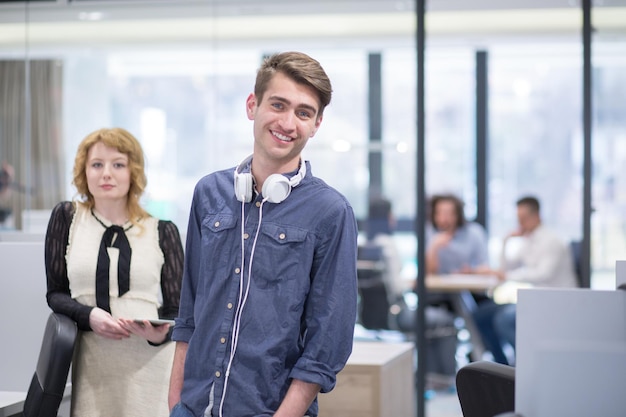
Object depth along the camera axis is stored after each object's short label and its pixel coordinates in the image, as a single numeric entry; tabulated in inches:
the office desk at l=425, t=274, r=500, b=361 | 239.6
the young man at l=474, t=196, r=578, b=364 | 235.8
